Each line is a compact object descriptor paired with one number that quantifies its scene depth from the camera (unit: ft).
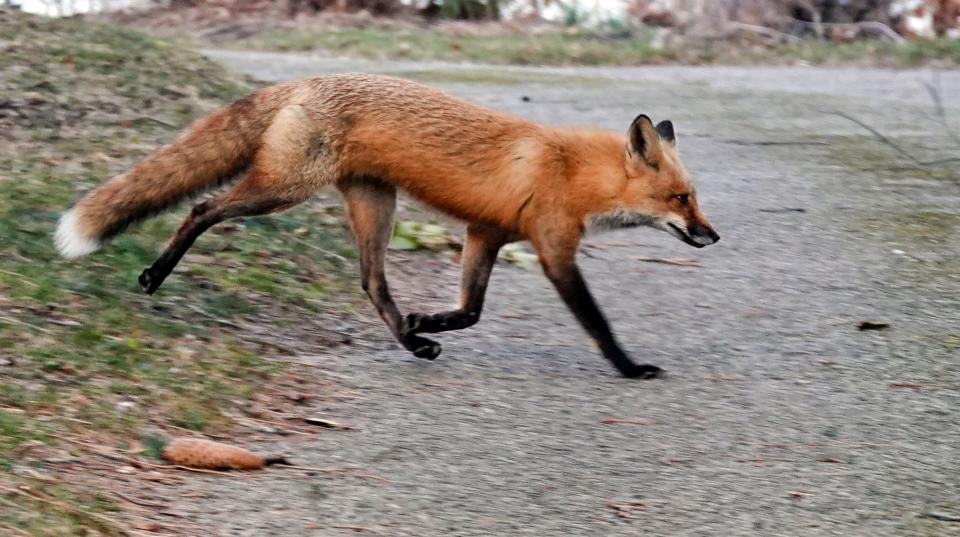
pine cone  30.35
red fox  40.22
